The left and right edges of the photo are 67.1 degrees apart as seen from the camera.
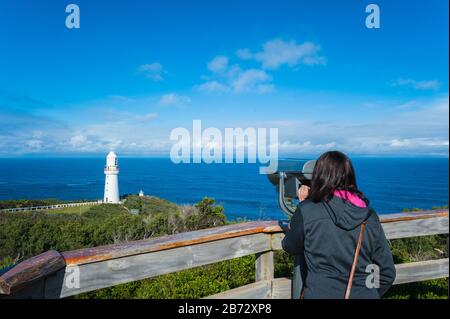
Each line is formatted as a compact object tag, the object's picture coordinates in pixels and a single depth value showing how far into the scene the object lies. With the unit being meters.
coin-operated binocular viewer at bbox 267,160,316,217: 1.92
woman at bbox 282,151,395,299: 1.62
